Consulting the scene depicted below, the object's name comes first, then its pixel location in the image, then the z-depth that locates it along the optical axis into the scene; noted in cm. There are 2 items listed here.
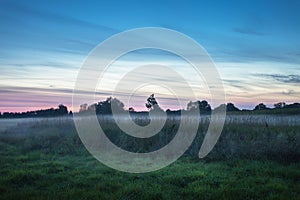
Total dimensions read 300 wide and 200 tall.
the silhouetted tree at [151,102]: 4409
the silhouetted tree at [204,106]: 5436
